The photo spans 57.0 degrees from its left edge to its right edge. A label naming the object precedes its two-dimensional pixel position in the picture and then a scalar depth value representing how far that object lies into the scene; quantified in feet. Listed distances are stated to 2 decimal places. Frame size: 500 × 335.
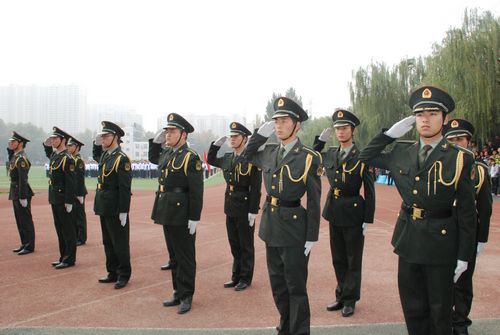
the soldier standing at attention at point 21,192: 26.58
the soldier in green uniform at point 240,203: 19.63
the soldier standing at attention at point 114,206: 19.49
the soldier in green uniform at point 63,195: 23.02
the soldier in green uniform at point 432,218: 10.47
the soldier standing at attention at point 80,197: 26.93
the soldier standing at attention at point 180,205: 16.74
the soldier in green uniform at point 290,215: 12.82
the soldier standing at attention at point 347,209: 16.02
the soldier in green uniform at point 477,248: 13.24
